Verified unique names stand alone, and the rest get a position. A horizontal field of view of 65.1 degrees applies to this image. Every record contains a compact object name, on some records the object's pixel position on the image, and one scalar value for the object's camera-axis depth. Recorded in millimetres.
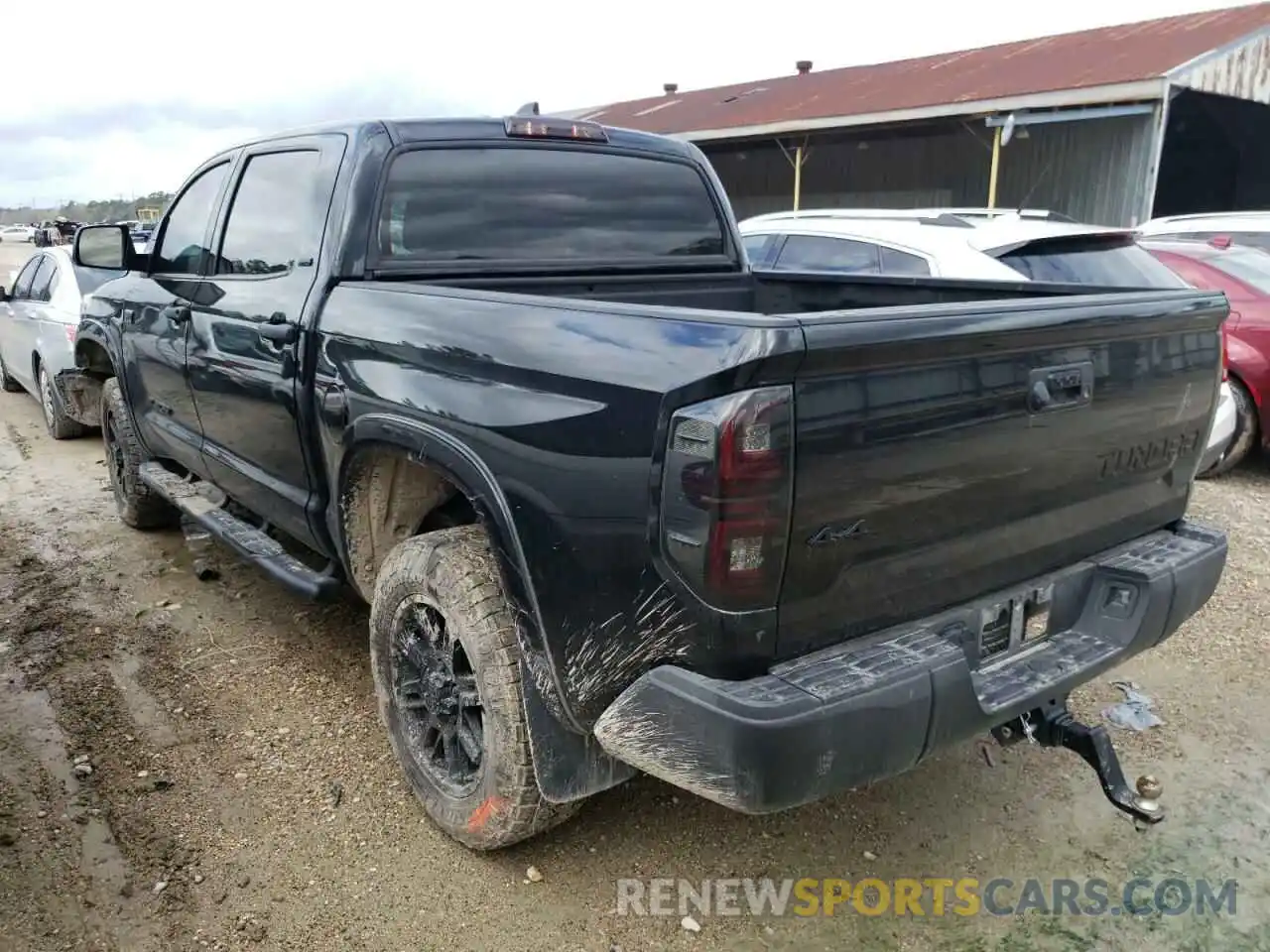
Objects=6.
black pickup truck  2023
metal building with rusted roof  12773
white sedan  7609
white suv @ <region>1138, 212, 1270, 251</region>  8656
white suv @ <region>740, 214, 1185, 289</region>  5426
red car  6676
